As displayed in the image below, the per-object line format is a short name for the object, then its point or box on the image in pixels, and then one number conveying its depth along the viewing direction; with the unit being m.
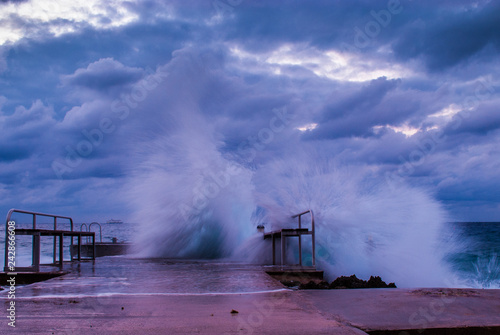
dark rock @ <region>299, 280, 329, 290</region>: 7.16
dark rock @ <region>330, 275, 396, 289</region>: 7.45
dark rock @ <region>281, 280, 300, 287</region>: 7.79
